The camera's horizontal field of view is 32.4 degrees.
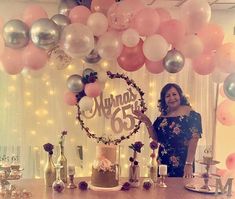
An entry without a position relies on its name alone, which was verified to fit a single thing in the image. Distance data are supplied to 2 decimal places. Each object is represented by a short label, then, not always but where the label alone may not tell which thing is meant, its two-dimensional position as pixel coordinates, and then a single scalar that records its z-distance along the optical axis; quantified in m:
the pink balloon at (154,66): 3.10
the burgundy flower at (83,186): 2.56
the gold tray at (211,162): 2.50
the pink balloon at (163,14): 2.93
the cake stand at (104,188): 2.55
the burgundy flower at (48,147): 2.52
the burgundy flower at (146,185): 2.63
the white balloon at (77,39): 2.66
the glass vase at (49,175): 2.61
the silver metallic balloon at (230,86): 3.10
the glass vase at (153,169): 2.79
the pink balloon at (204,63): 3.05
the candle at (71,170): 2.59
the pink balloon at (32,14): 2.82
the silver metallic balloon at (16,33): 2.70
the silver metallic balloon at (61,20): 2.79
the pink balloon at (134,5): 2.80
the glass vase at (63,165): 2.69
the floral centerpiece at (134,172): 2.69
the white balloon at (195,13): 2.76
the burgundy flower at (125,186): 2.59
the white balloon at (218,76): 3.20
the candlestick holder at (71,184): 2.60
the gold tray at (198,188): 2.56
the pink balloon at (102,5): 2.90
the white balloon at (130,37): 2.82
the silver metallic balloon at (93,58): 3.18
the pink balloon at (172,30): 2.83
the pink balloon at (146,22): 2.77
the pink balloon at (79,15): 2.83
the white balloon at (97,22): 2.78
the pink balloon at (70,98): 4.24
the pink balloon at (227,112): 3.54
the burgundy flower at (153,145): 2.70
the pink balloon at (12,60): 2.91
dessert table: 2.41
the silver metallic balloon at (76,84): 4.04
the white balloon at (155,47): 2.80
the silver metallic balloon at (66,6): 3.10
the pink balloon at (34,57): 2.85
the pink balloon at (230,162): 3.66
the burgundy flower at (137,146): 2.63
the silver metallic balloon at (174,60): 2.92
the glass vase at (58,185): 2.49
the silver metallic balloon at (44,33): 2.62
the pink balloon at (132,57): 3.04
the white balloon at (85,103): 4.08
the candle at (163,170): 2.68
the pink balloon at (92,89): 3.91
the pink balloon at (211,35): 2.94
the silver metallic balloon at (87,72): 4.05
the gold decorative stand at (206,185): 2.52
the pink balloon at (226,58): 2.94
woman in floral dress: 3.60
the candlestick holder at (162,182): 2.71
